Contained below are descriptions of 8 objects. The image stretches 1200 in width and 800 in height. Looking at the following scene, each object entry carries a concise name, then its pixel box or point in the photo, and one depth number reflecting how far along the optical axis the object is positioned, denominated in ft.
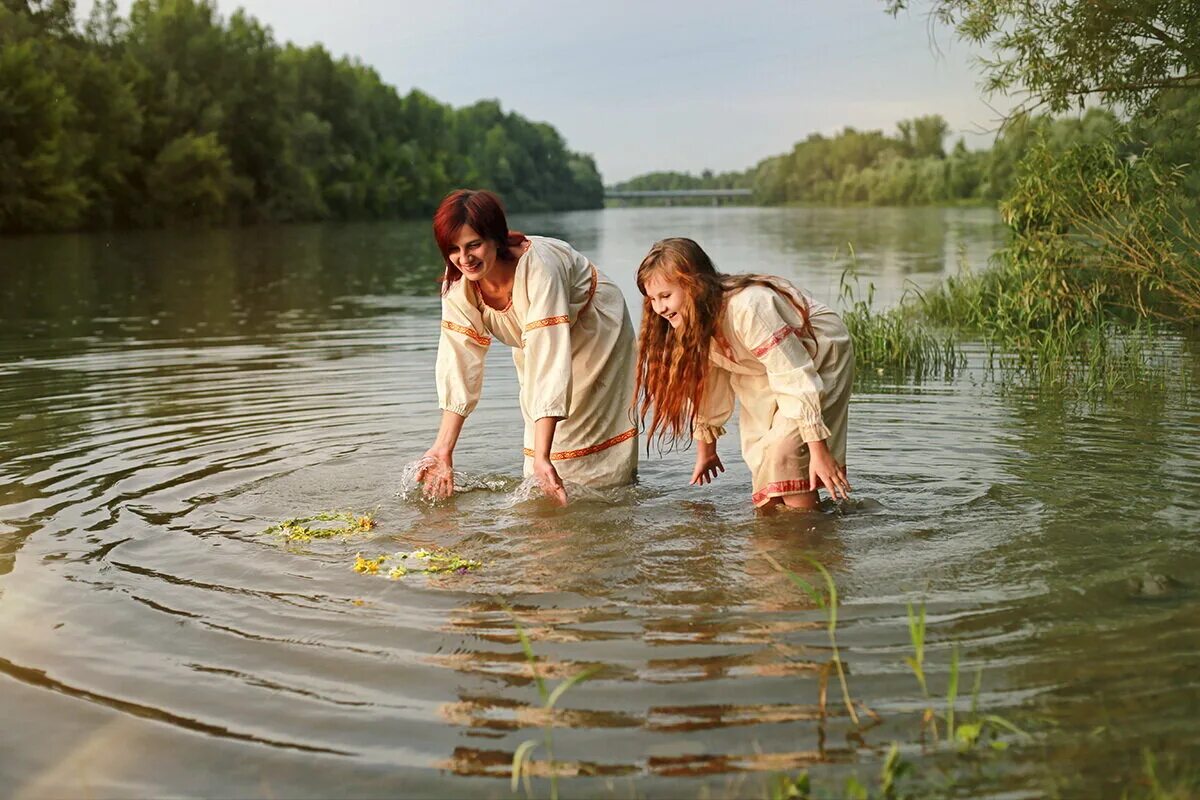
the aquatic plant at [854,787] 11.19
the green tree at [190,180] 209.05
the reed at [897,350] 39.63
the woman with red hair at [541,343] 20.40
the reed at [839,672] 12.93
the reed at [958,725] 12.14
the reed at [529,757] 11.26
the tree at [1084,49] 45.57
